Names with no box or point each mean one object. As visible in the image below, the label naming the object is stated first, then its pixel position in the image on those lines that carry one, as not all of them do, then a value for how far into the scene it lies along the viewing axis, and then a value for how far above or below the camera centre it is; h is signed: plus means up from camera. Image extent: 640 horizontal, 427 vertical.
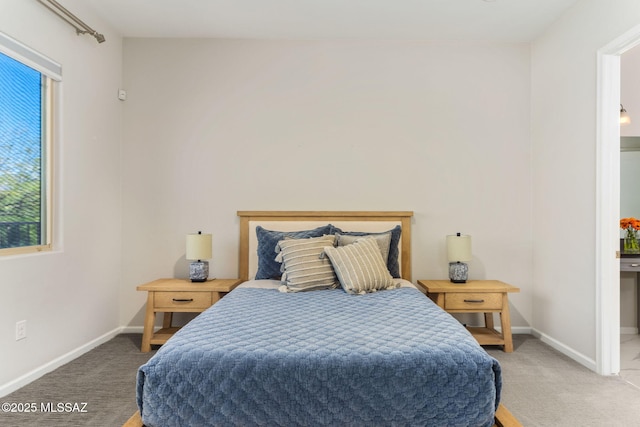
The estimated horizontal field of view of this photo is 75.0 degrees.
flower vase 3.73 -0.27
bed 1.65 -0.67
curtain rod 2.89 +1.44
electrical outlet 2.63 -0.74
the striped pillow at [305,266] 3.05 -0.39
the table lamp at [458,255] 3.55 -0.35
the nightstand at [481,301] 3.38 -0.71
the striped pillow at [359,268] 2.97 -0.39
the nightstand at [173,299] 3.37 -0.70
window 2.66 +0.45
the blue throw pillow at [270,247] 3.48 -0.28
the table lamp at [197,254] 3.54 -0.34
